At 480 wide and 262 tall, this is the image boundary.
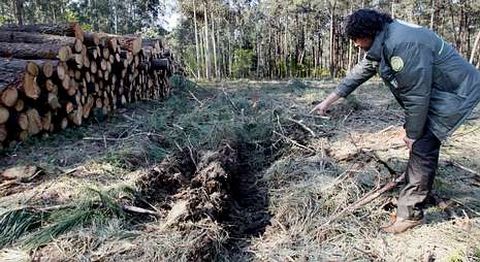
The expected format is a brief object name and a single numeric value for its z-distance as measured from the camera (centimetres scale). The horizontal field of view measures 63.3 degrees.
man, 210
